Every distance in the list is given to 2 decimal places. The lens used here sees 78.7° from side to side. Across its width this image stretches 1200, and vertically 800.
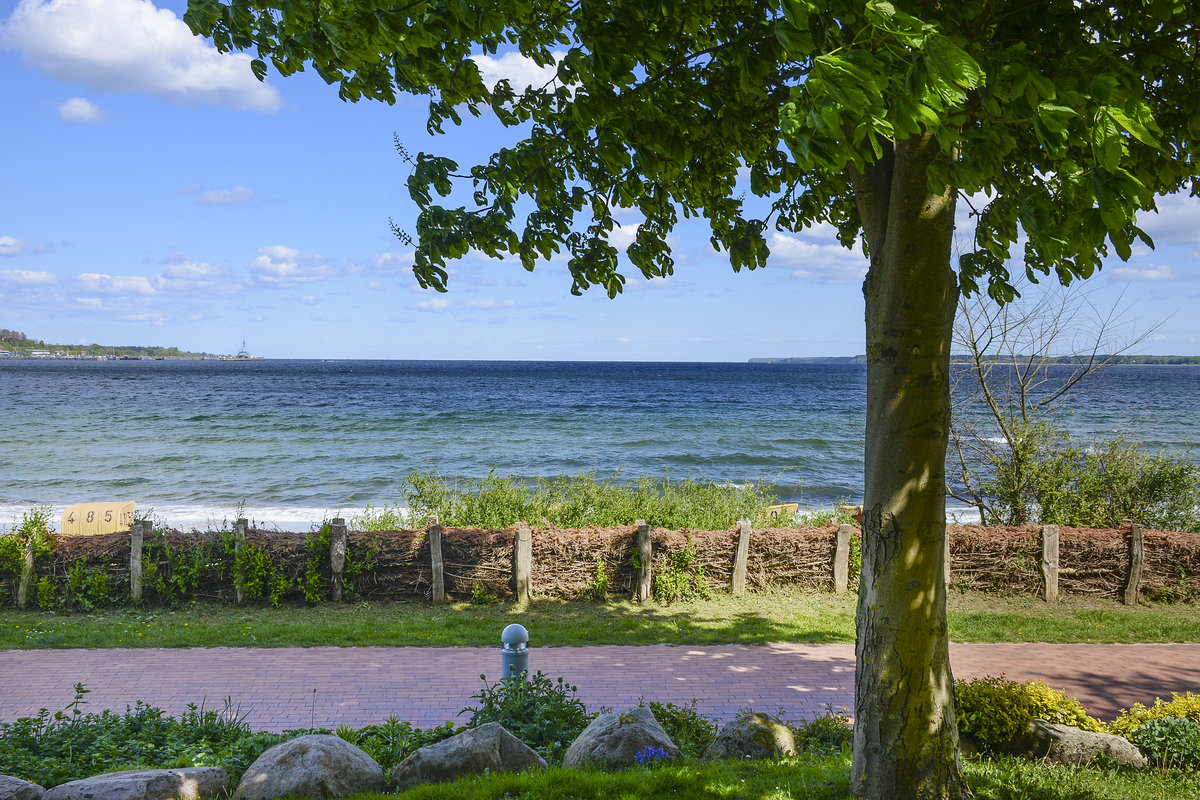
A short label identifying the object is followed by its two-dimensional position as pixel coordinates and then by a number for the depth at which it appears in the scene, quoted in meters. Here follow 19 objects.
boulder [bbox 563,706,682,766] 5.86
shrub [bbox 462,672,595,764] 6.71
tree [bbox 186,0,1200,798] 2.35
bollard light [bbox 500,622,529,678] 7.52
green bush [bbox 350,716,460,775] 6.21
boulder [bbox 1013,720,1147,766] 5.99
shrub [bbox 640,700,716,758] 6.79
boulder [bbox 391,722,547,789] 5.58
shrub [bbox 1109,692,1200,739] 6.43
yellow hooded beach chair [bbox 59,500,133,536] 14.48
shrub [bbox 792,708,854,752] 6.83
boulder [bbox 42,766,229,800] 4.92
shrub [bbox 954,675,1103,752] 6.30
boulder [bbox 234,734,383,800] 5.26
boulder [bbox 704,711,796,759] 6.27
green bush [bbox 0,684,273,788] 5.71
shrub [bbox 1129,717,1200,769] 5.92
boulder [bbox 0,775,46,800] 4.93
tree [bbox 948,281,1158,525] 14.40
